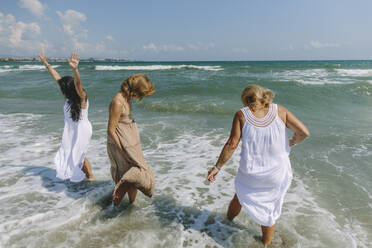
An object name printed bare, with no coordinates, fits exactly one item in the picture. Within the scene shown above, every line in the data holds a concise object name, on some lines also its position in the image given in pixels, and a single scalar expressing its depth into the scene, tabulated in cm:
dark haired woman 413
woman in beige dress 314
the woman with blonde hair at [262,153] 267
